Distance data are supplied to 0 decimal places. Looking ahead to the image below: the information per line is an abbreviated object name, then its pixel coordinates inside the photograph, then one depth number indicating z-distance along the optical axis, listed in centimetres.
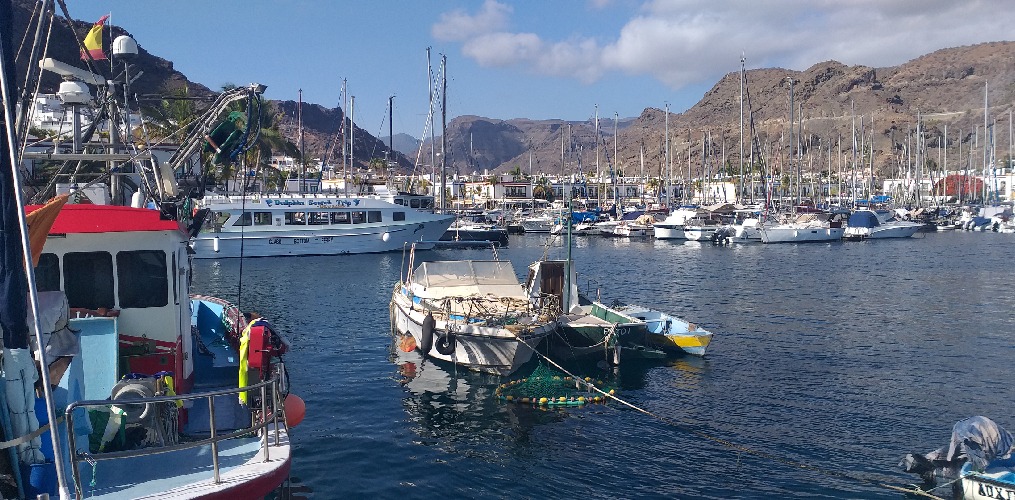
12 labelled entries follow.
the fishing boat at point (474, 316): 2123
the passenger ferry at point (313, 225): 6212
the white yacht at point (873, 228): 8238
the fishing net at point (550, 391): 1986
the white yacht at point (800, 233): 7844
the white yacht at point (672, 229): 8388
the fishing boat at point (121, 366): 792
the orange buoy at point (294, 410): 1221
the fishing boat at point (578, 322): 2336
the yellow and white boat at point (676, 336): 2514
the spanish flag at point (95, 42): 1594
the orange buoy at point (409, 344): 2427
